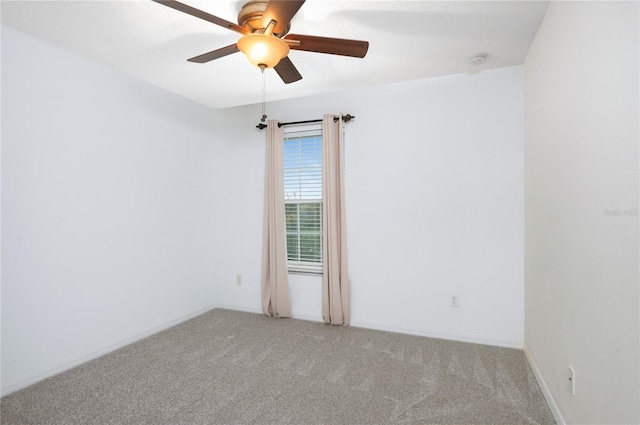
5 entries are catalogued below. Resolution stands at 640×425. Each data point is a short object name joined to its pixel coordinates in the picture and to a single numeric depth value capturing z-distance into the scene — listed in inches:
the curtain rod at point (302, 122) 129.3
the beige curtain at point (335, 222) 130.5
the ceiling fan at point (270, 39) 59.0
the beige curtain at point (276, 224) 141.8
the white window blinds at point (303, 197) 141.1
